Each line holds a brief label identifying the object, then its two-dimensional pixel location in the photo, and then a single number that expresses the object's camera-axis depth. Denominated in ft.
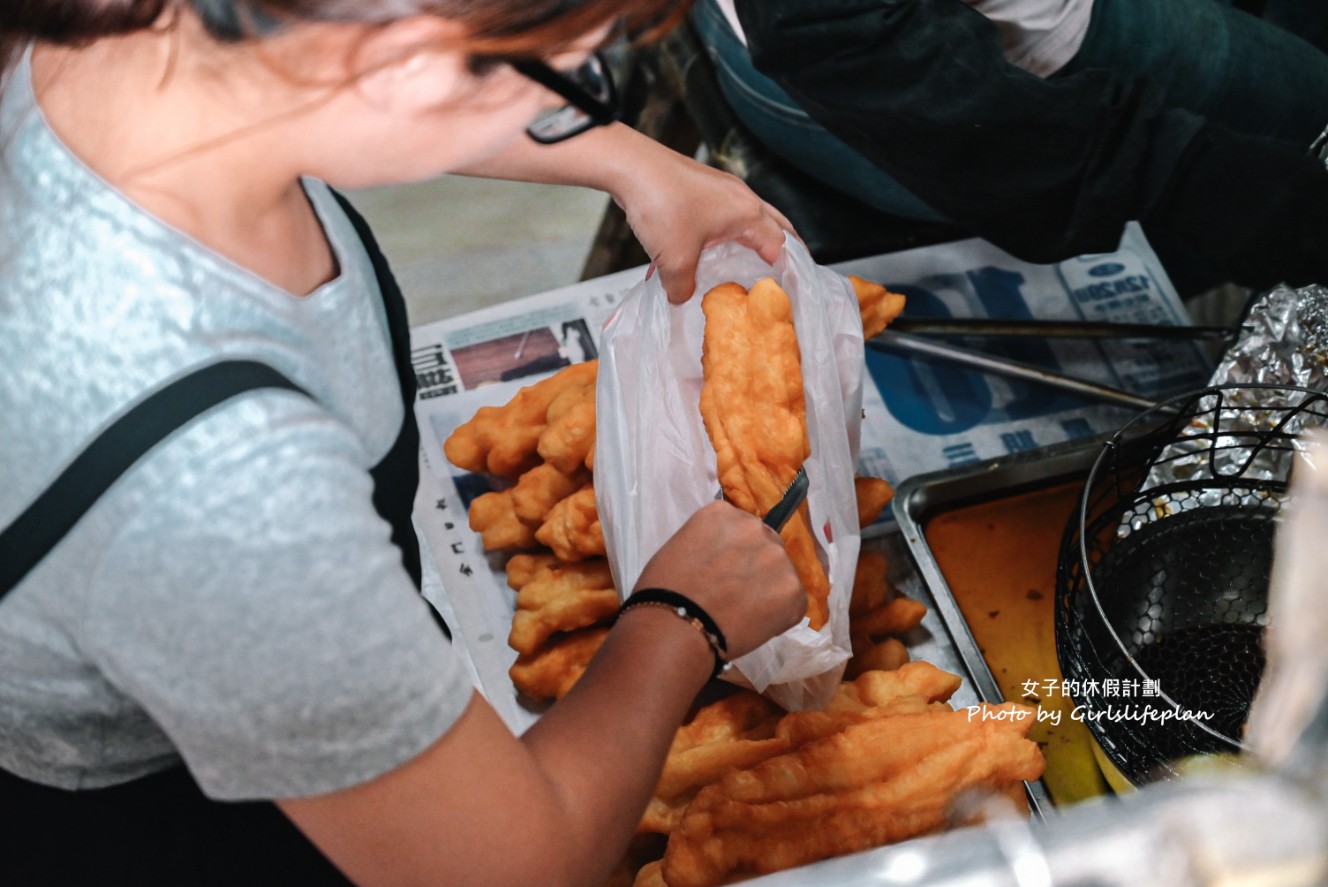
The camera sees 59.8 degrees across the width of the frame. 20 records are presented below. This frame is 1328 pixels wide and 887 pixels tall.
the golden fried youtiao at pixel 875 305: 5.14
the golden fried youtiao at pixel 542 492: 5.03
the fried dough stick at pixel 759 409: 4.09
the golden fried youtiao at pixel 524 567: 4.99
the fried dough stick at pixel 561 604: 4.72
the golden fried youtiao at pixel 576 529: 4.75
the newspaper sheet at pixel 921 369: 5.43
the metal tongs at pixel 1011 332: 5.82
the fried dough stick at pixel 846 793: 3.68
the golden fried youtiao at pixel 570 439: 4.90
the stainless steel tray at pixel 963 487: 5.05
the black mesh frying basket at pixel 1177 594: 3.86
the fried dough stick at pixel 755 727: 4.09
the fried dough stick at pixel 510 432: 5.21
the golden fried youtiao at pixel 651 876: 3.86
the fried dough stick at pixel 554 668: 4.68
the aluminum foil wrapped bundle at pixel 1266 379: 5.03
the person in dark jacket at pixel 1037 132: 5.23
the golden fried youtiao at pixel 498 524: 5.12
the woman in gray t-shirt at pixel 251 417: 2.27
